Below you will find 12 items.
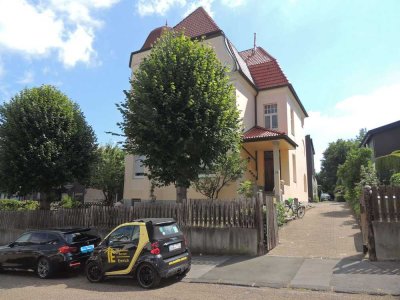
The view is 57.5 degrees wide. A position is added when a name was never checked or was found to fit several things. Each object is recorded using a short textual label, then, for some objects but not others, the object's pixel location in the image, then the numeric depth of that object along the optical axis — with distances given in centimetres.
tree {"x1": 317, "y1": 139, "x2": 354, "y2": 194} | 6369
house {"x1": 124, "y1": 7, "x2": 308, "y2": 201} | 2033
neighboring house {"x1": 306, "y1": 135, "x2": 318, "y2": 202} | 4228
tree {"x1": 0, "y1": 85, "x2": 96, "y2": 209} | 1687
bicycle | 1895
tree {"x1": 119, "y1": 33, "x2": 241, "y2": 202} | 1340
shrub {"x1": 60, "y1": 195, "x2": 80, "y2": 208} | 2634
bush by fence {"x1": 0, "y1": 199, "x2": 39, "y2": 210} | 2881
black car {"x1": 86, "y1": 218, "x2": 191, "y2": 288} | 878
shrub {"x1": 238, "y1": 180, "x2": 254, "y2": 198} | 1630
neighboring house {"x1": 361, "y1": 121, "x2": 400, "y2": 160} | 2945
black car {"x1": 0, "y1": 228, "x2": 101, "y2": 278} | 1070
